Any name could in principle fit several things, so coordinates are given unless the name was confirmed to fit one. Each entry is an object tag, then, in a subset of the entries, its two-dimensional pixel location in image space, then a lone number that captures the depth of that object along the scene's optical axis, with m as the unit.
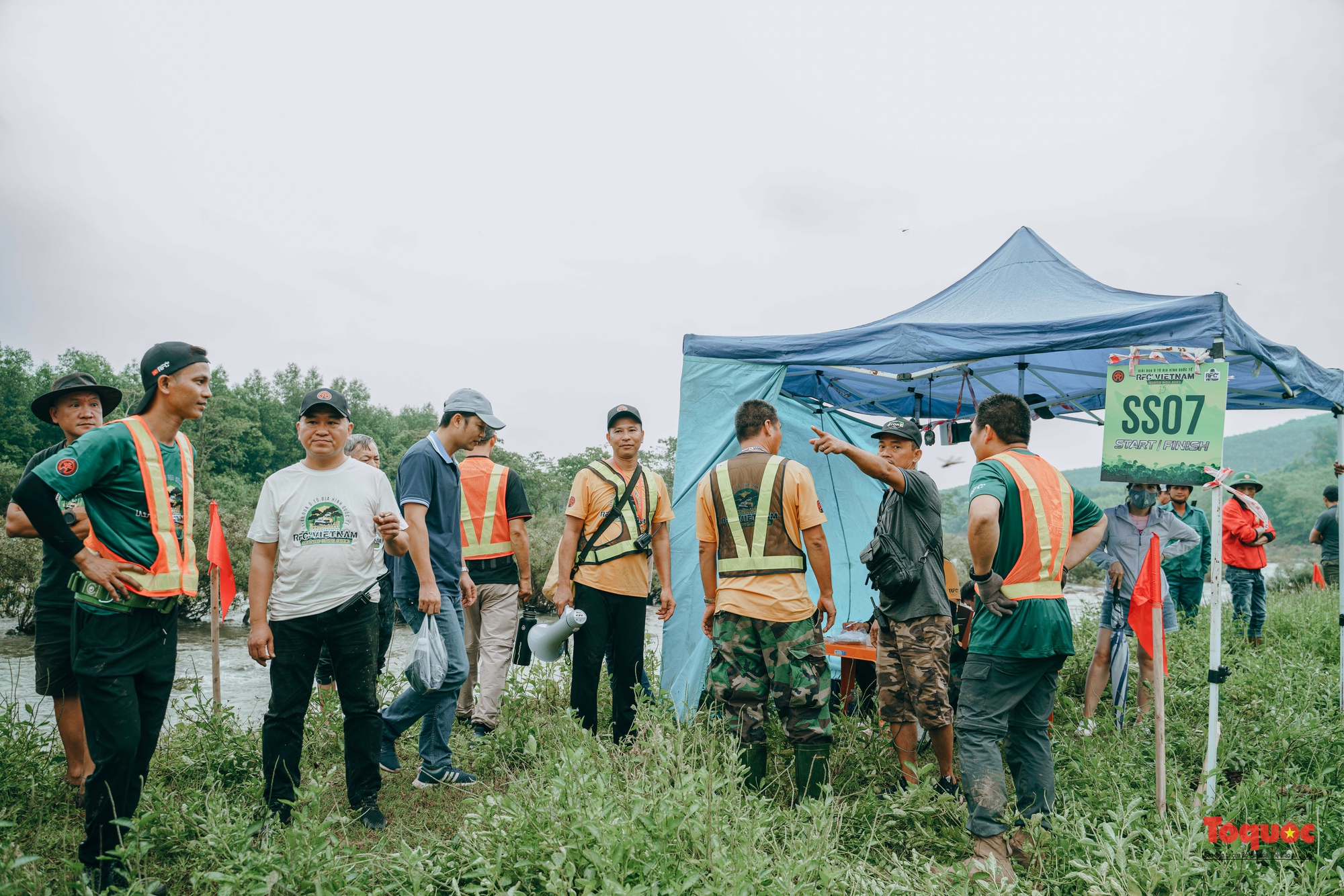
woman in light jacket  4.87
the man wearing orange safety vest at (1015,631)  2.94
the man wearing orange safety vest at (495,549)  4.46
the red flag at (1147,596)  3.28
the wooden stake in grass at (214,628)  3.90
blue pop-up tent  4.21
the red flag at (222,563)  3.87
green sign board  3.48
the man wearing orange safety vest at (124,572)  2.42
